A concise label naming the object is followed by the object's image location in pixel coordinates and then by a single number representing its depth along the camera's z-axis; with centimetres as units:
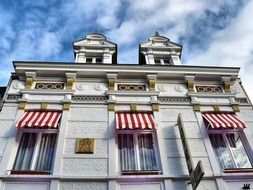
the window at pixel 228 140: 845
